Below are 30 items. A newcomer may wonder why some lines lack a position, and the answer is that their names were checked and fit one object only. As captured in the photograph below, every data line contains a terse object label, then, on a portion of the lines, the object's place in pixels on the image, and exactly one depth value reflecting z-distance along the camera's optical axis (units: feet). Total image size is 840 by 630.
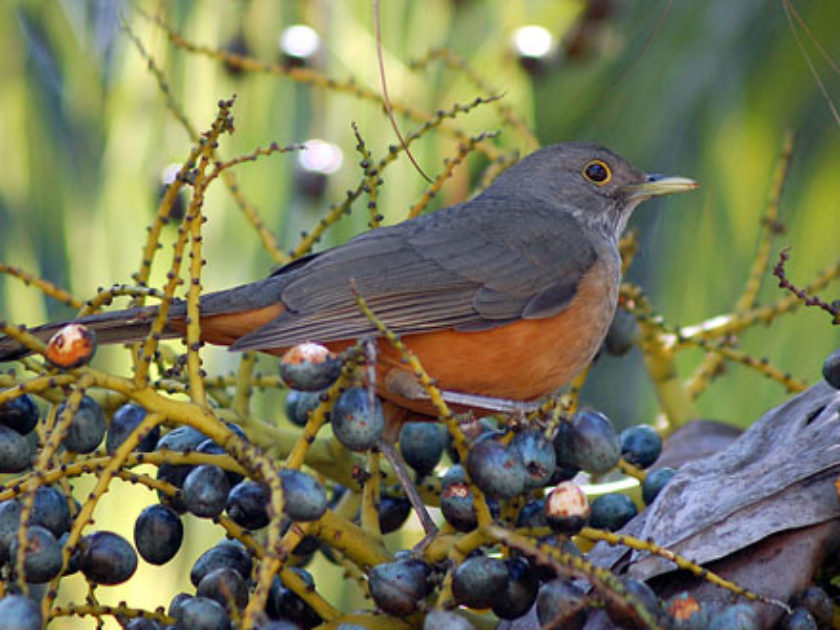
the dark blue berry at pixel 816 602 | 15.23
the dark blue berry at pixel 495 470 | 15.02
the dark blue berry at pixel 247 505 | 17.17
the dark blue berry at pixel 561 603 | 13.71
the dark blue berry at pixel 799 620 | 14.70
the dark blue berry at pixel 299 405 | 20.53
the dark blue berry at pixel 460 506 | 16.51
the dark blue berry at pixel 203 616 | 15.12
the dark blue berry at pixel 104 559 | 15.89
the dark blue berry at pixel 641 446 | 19.94
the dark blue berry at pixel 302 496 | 14.39
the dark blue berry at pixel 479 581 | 14.93
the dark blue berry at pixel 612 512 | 18.34
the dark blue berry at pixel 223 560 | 16.60
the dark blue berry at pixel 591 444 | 16.80
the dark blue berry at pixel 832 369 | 17.10
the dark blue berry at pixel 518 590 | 15.44
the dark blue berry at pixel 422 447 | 20.03
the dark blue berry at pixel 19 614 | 12.65
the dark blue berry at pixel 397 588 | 15.28
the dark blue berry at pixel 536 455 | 15.88
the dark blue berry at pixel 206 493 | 15.84
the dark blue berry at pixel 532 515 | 16.79
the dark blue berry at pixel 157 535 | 16.90
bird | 21.54
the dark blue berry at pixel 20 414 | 16.83
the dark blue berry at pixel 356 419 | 15.72
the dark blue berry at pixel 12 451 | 16.42
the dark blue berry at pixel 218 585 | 15.90
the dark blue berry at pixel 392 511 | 19.89
